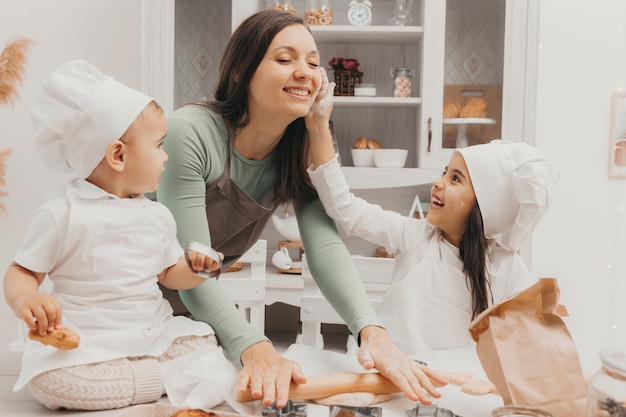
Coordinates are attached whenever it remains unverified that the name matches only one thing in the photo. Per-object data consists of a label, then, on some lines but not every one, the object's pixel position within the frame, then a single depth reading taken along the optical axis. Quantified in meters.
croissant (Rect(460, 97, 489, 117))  2.72
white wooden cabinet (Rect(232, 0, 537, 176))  2.68
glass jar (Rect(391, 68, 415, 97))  2.82
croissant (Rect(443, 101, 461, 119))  2.75
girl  1.33
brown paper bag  0.76
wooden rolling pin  0.84
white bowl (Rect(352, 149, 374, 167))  2.85
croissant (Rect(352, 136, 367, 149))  2.87
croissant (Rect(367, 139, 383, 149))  2.86
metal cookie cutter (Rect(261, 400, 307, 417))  0.77
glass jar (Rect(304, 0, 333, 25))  2.78
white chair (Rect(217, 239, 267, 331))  2.58
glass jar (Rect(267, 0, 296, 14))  2.77
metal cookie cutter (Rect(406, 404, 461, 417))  0.78
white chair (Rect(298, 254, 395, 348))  2.12
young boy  0.79
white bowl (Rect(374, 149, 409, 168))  2.79
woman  1.05
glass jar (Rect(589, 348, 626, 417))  0.61
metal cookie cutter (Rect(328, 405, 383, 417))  0.74
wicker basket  2.85
